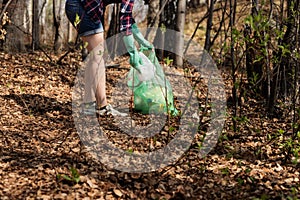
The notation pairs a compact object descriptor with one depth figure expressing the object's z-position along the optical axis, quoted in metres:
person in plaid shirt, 3.29
